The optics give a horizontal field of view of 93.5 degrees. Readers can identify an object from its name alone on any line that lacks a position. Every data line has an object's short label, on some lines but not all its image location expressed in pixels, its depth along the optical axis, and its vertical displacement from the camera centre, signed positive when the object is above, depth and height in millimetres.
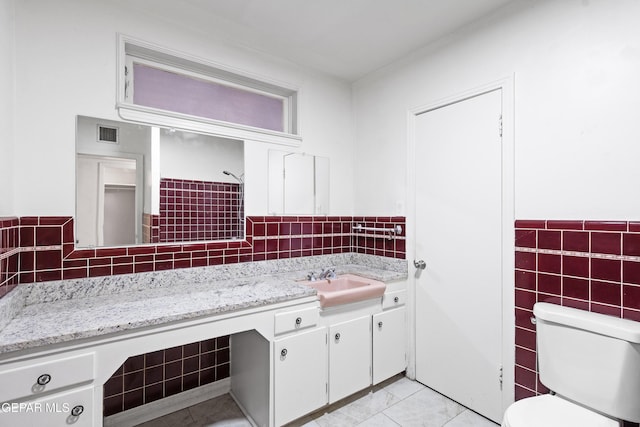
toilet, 1232 -685
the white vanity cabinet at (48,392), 1079 -665
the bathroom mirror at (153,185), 1668 +195
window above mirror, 1835 +846
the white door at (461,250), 1837 -219
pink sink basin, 1856 -495
